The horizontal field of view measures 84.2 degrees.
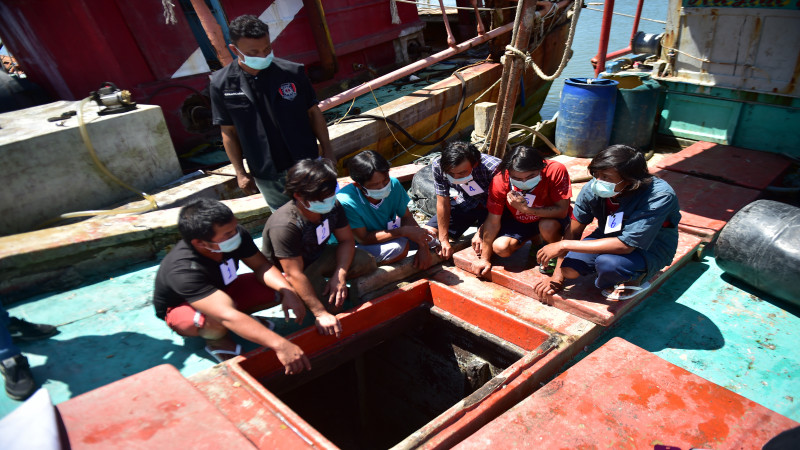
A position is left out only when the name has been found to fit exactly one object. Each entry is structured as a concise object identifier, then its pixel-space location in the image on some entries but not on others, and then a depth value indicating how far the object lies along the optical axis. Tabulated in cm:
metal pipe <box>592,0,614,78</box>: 518
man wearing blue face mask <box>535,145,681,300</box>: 244
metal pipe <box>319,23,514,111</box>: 587
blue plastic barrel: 505
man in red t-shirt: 277
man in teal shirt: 307
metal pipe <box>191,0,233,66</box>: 435
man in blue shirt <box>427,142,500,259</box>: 297
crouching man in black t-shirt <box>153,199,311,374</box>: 229
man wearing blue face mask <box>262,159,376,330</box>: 254
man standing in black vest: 300
